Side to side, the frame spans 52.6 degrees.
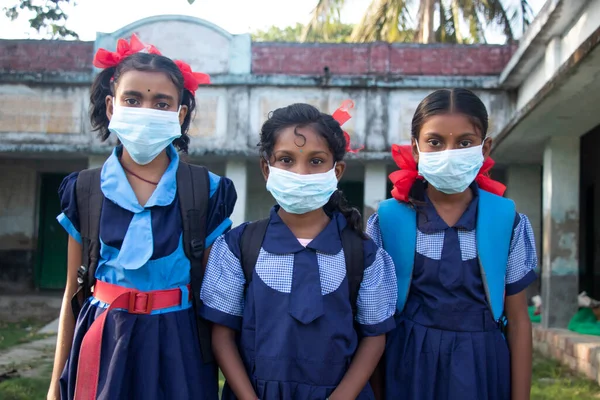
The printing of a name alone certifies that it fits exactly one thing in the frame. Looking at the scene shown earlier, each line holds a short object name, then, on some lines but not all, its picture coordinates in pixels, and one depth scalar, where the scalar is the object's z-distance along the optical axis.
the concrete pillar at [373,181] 8.73
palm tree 11.49
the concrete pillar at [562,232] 6.60
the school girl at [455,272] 2.11
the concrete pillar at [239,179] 8.84
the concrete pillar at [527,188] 8.73
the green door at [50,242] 10.27
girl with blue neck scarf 1.98
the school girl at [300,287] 1.92
